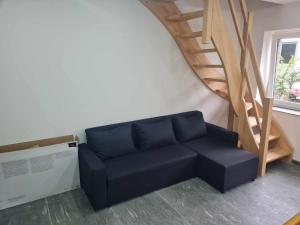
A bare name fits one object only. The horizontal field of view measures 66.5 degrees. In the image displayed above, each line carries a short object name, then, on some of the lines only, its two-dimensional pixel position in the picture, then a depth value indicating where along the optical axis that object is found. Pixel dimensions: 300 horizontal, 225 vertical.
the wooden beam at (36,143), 2.30
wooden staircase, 2.57
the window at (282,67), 3.38
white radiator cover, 2.25
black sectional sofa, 2.32
